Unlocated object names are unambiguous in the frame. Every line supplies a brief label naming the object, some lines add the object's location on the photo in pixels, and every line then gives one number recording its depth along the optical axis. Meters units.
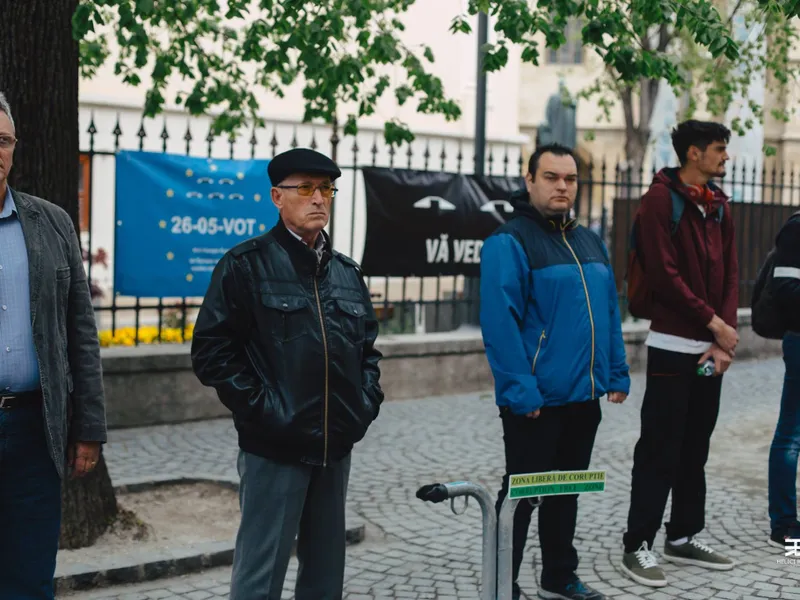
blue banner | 8.34
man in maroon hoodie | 4.90
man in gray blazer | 3.18
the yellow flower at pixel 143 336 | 9.47
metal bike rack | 3.31
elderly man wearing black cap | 3.43
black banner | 9.55
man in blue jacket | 4.30
